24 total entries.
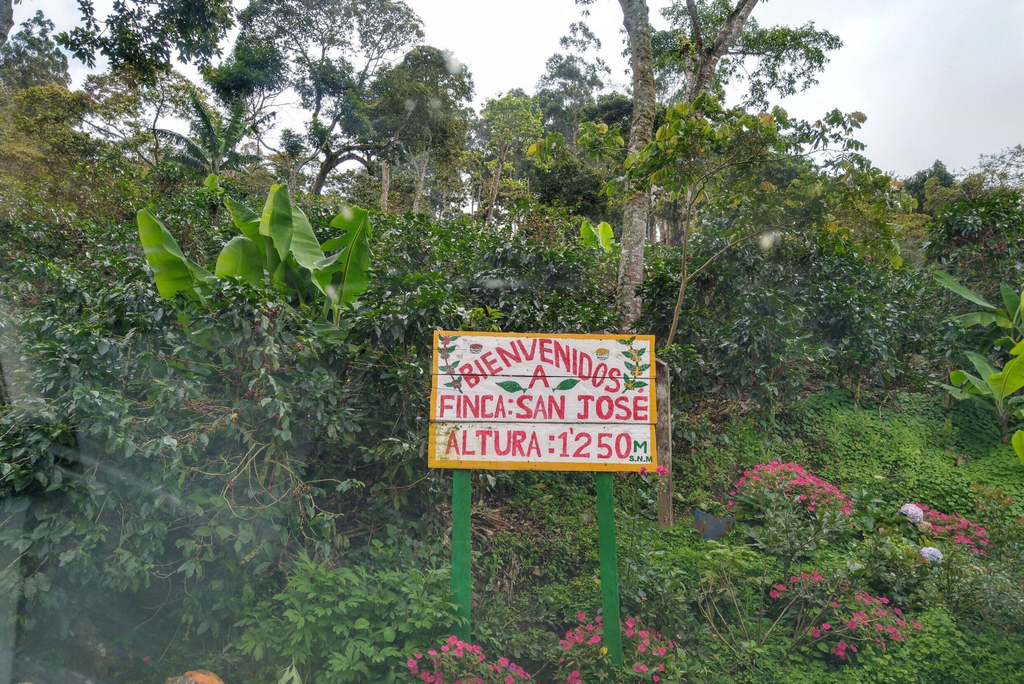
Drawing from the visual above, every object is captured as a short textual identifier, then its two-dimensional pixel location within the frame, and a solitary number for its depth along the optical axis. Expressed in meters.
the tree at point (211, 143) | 17.12
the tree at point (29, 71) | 19.23
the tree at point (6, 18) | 4.97
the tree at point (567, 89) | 26.95
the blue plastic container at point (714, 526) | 4.84
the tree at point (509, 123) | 19.97
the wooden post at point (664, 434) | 4.84
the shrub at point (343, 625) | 3.04
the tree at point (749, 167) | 5.14
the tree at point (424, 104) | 19.17
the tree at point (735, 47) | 8.13
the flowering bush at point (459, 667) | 3.04
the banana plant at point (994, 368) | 5.47
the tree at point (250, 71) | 18.84
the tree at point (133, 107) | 20.22
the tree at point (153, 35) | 6.29
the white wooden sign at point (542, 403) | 3.57
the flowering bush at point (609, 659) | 3.33
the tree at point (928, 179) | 23.48
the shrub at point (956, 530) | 4.52
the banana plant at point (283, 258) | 4.38
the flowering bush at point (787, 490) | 4.49
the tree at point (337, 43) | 19.94
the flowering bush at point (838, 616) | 3.51
